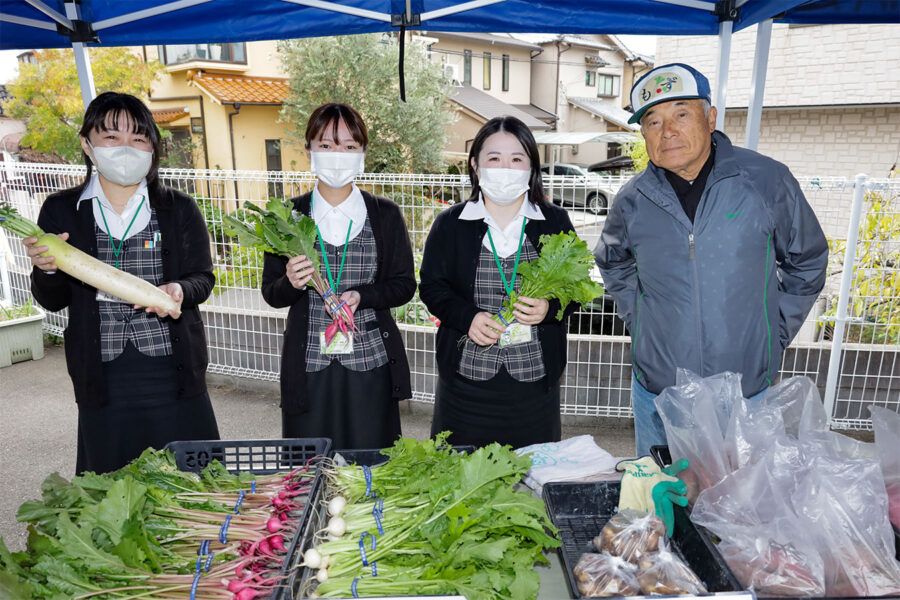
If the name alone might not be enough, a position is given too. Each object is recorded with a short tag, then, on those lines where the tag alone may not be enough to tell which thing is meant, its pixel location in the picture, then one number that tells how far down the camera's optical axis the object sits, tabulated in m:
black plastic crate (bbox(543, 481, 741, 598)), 1.84
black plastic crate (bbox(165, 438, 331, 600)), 2.38
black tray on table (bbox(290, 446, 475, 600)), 1.76
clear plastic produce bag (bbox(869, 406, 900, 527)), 1.91
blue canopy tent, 3.58
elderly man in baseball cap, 2.65
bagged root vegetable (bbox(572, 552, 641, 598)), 1.62
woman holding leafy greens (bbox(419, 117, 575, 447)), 3.05
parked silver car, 4.45
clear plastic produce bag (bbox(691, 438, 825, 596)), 1.58
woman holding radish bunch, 3.10
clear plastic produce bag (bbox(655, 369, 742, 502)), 1.98
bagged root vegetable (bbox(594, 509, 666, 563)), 1.75
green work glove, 1.88
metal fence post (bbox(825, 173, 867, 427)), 4.62
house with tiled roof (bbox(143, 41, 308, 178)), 16.55
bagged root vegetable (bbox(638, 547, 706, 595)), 1.62
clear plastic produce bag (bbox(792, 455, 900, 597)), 1.61
